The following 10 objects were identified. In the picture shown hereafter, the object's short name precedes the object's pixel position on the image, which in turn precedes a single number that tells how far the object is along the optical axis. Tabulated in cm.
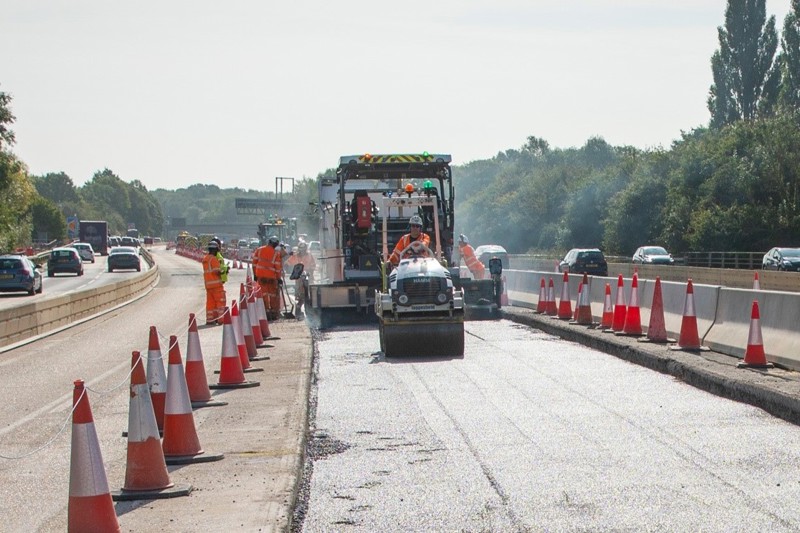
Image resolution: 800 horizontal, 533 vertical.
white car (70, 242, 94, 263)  9636
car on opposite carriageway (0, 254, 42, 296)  4822
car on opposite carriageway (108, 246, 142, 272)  7588
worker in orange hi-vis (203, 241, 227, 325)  2764
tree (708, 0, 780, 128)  8281
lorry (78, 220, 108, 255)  12369
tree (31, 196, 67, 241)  15912
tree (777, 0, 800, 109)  7888
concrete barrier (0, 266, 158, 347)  2445
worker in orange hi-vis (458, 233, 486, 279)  2867
